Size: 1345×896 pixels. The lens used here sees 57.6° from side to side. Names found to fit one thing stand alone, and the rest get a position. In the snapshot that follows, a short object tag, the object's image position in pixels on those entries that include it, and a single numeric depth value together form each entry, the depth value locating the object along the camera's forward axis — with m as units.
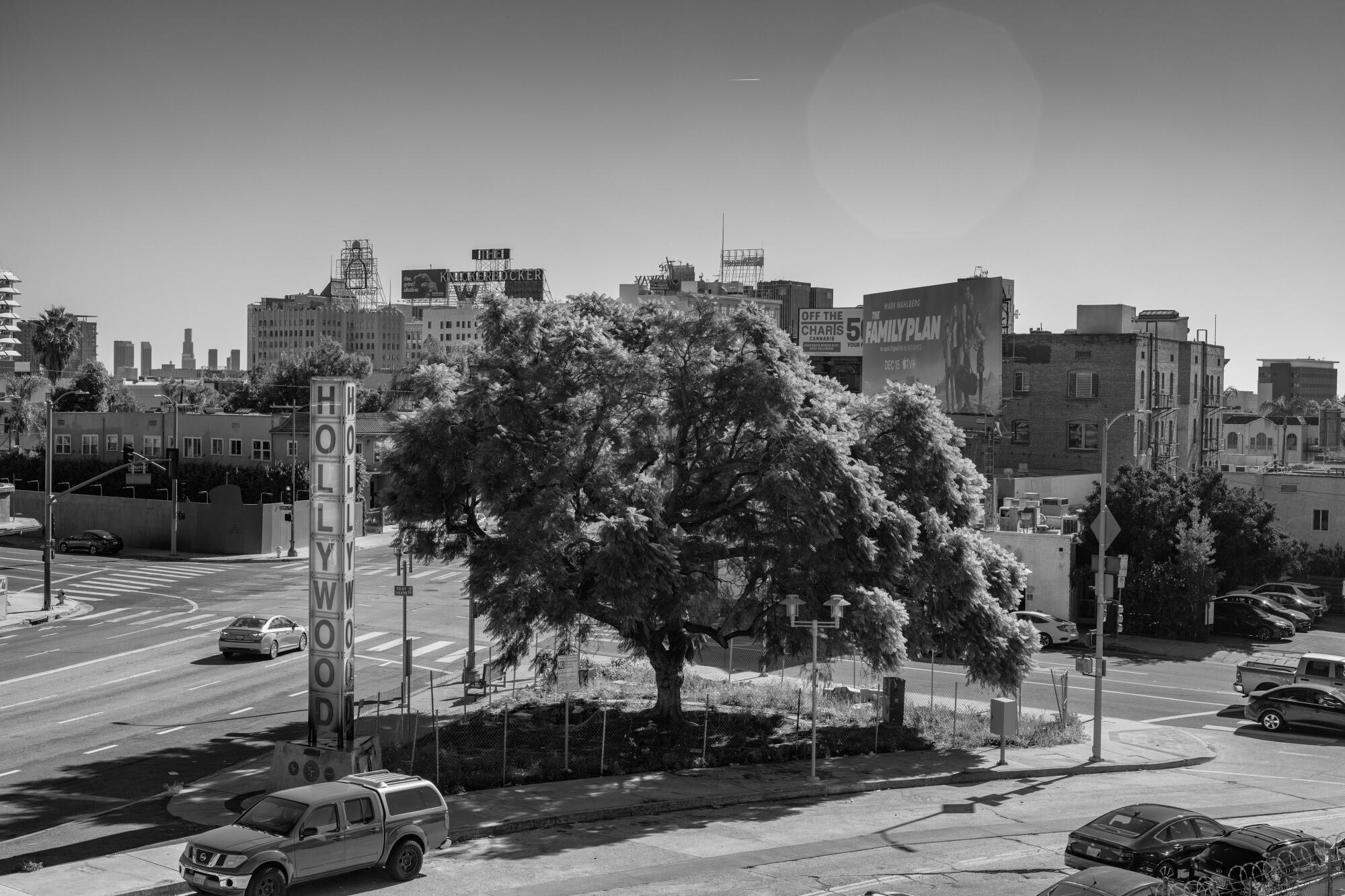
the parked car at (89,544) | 77.12
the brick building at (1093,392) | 77.19
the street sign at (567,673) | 36.56
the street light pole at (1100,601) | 31.39
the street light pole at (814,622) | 27.80
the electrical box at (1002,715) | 30.73
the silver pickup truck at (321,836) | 17.66
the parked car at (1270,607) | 55.06
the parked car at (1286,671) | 39.25
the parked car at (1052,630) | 50.41
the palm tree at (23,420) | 106.94
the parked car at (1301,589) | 60.56
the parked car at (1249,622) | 53.59
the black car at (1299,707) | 36.12
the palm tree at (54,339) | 129.88
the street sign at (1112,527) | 33.38
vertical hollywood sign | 25.17
